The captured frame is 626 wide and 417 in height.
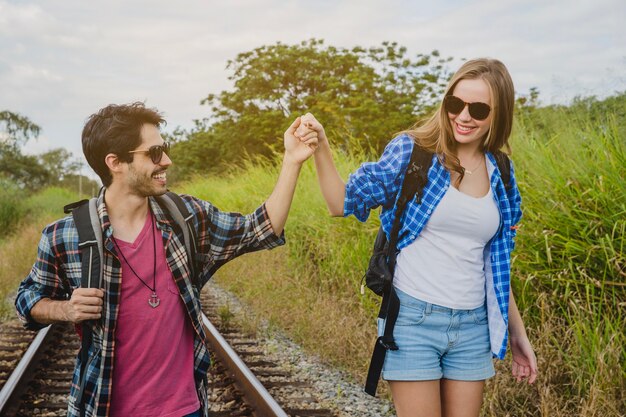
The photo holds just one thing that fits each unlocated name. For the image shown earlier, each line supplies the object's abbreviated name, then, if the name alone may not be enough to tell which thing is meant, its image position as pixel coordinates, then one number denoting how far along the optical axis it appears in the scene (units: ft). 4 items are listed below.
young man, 7.48
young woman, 7.67
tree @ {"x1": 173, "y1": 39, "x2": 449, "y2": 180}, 85.51
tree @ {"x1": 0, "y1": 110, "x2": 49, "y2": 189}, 162.50
